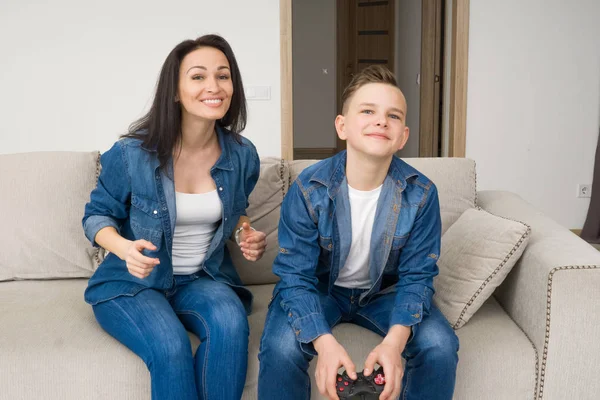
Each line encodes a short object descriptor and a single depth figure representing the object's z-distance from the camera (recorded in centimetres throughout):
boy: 150
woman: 157
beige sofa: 159
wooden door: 693
